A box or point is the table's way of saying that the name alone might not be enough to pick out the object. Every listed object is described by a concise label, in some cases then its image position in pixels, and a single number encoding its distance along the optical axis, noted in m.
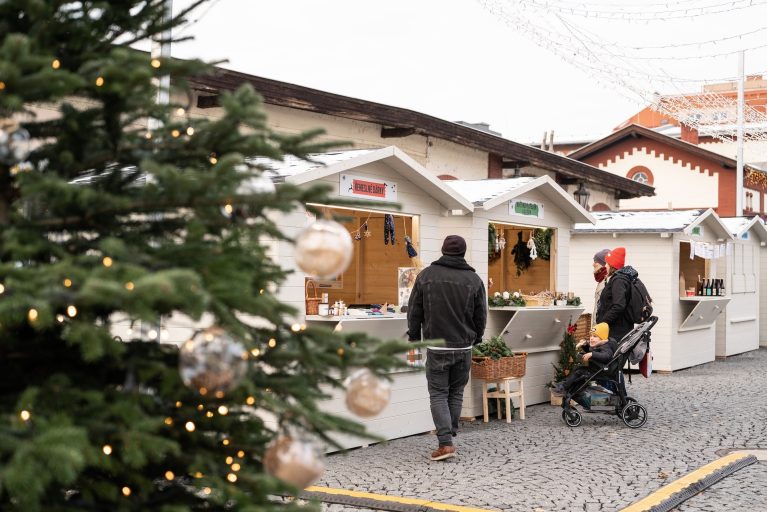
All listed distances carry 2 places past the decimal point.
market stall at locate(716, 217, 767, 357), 21.12
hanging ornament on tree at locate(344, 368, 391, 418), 3.66
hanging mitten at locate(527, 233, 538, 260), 13.90
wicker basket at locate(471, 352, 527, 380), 11.48
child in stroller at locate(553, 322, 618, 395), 11.27
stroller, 11.24
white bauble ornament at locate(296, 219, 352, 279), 3.46
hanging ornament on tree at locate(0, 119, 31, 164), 3.19
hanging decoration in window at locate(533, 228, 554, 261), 13.89
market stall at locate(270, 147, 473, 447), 9.11
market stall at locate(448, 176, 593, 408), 11.97
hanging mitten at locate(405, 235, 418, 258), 10.88
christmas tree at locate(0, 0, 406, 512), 2.91
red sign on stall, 9.70
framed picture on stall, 10.81
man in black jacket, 9.46
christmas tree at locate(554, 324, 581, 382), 13.11
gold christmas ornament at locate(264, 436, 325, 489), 3.34
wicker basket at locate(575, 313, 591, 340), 13.51
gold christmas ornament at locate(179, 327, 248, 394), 3.12
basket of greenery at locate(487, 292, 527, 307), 12.32
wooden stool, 11.59
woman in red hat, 11.58
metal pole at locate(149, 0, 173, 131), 3.58
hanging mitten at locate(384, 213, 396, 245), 11.09
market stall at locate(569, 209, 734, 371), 17.45
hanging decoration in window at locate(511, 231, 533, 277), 14.32
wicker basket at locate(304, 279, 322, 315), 9.70
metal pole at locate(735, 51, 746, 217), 28.88
